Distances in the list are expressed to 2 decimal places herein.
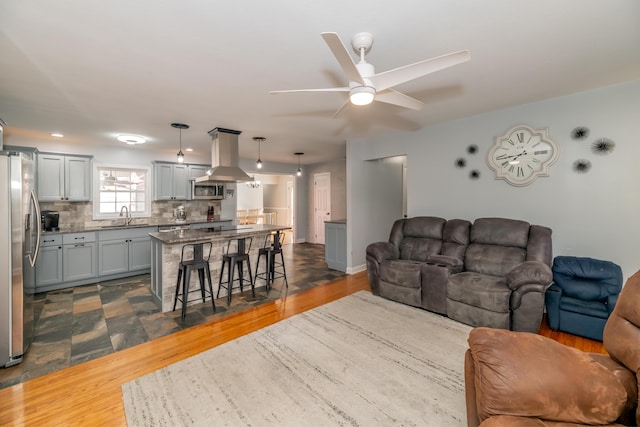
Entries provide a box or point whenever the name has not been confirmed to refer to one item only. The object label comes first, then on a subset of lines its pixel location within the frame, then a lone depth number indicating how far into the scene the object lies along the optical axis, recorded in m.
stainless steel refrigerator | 2.33
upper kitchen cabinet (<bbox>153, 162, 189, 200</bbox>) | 5.73
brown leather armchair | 1.13
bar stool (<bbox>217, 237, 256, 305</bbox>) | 3.76
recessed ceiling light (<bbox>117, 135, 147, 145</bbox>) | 4.58
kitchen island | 3.48
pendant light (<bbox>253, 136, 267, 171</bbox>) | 4.78
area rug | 1.80
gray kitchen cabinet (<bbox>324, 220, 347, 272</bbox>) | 5.28
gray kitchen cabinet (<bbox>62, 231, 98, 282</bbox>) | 4.39
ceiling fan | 1.54
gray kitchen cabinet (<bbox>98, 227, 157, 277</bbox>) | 4.72
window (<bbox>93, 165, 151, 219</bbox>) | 5.27
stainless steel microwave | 6.22
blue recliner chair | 2.64
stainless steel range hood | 4.12
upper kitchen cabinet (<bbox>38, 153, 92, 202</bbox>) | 4.51
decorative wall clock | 3.28
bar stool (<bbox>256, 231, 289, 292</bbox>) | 4.25
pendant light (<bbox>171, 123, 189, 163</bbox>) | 3.94
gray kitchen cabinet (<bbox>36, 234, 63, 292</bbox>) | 4.16
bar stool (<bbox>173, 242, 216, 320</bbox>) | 3.33
